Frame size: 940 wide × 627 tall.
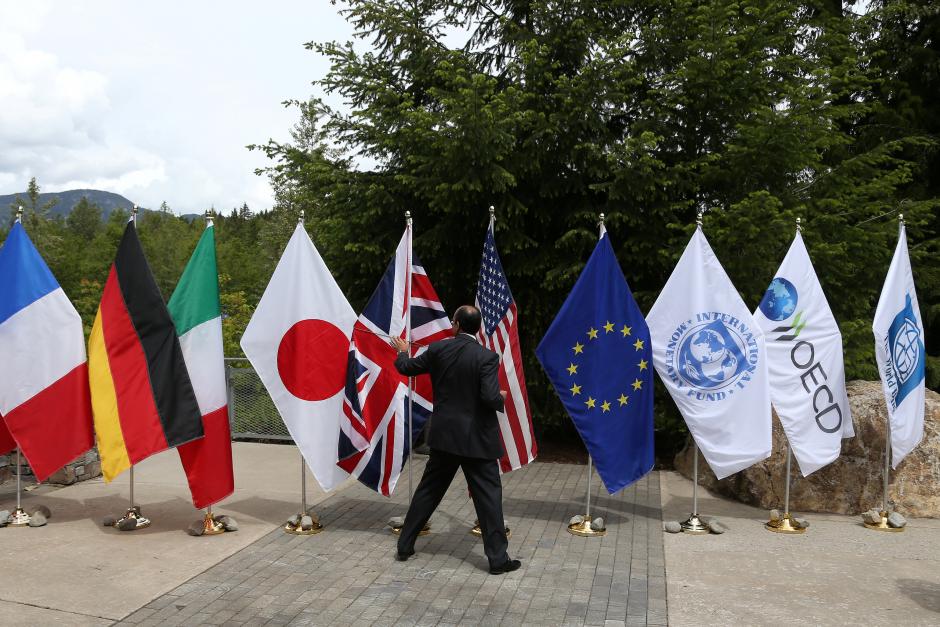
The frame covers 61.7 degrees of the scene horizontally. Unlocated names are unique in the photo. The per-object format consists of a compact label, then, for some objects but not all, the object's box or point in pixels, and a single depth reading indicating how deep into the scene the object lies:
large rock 7.54
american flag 6.78
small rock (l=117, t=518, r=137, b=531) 6.70
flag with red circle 6.75
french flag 6.61
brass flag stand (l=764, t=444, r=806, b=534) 6.98
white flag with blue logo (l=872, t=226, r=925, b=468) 7.05
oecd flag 7.11
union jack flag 6.66
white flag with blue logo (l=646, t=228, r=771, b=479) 6.86
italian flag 6.66
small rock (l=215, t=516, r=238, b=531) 6.72
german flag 6.53
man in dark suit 5.76
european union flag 6.85
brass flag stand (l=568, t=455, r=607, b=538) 6.78
